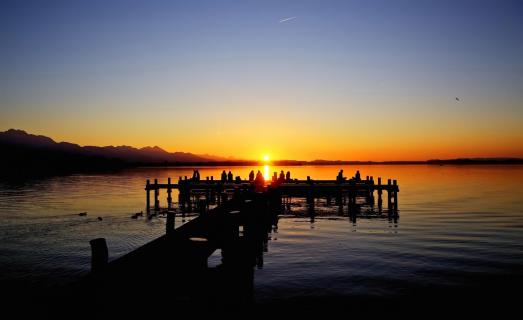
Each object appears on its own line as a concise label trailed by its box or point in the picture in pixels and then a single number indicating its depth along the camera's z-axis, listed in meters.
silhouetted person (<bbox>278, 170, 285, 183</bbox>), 39.03
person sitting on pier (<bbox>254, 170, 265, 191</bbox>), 26.42
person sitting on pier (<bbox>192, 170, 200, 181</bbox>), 44.04
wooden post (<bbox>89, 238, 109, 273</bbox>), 5.16
